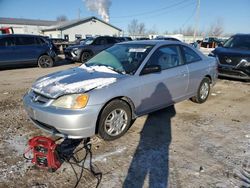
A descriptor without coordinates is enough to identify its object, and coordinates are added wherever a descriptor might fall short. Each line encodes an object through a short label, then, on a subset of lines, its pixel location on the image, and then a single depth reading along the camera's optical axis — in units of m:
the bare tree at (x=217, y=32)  62.75
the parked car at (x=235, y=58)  6.09
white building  30.91
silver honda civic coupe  2.62
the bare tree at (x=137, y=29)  66.49
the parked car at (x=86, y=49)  10.54
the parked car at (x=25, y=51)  8.71
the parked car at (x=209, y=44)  23.14
